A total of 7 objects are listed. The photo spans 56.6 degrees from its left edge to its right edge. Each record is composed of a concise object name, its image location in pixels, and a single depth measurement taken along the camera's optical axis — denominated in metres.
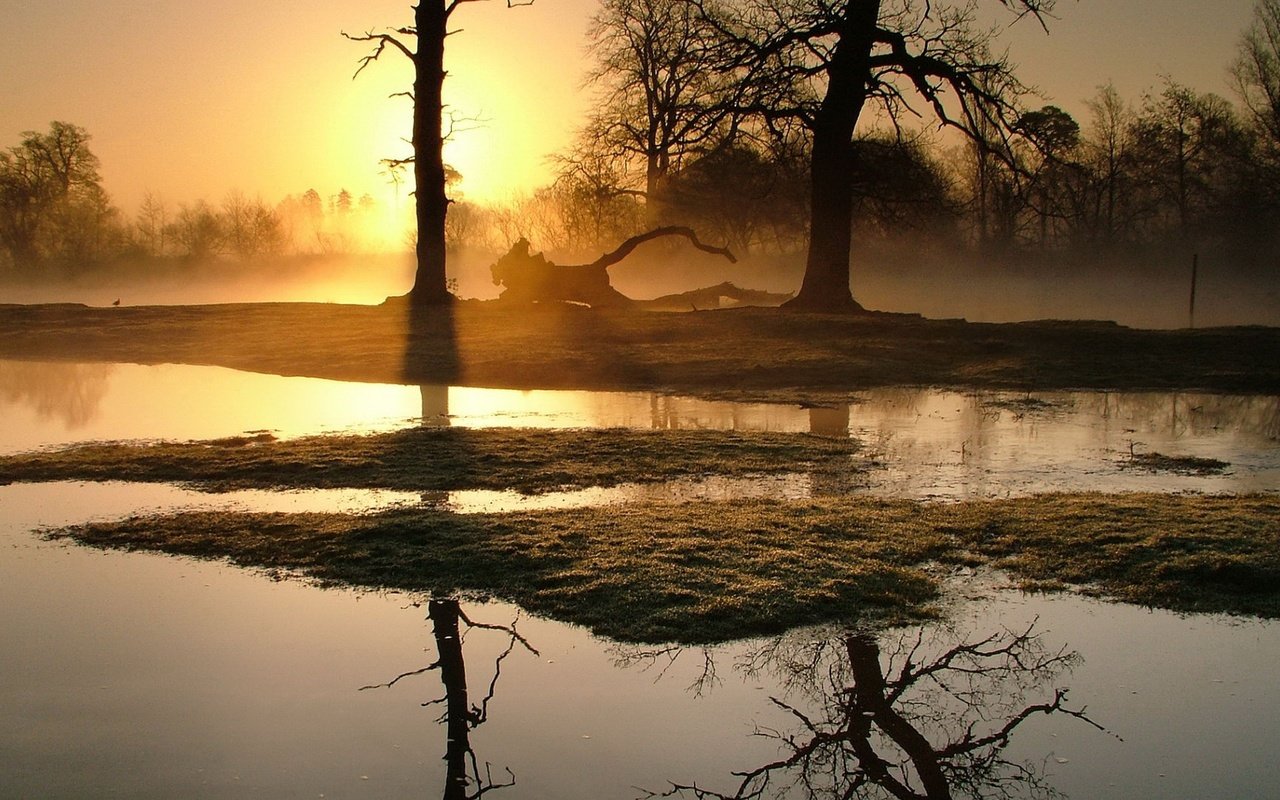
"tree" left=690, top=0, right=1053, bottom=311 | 22.45
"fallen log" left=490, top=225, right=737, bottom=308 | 26.56
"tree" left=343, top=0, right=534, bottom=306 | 26.91
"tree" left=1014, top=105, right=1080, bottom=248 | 22.41
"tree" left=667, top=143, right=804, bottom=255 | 37.77
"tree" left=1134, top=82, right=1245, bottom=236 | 47.72
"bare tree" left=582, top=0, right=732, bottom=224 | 38.91
